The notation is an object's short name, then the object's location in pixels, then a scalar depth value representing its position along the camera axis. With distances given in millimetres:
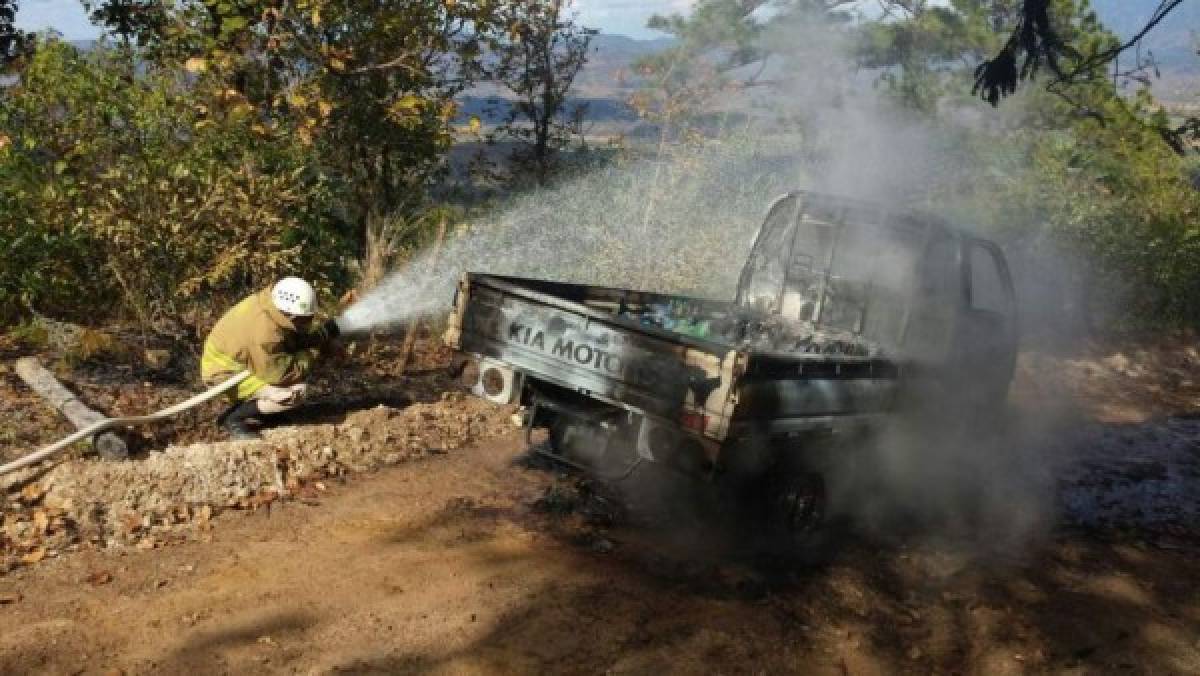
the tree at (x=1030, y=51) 6992
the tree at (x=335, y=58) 8492
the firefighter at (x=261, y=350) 6402
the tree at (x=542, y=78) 12125
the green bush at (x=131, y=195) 7727
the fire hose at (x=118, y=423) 5266
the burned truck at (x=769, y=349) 5195
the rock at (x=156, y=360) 7535
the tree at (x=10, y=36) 10406
